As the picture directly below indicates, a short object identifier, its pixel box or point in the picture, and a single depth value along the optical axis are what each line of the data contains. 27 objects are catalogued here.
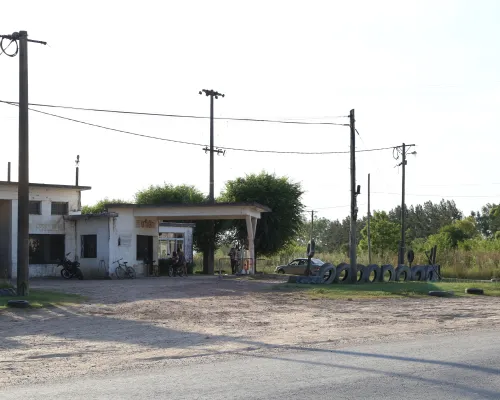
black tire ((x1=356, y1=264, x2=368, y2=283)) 34.22
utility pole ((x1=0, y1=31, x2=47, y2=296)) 22.12
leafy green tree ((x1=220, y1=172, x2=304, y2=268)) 52.75
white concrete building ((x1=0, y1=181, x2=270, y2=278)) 36.12
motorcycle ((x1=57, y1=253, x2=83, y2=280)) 35.66
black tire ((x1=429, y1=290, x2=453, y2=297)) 25.44
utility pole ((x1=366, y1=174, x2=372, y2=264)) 53.39
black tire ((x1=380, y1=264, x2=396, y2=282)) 35.56
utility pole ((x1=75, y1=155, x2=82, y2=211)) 71.53
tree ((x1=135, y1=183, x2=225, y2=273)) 58.12
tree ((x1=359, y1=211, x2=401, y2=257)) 72.75
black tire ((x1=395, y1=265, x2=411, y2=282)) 36.34
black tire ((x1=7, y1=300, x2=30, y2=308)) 19.97
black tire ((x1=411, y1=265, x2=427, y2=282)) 37.03
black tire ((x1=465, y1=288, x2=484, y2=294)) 26.69
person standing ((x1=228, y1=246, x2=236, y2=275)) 43.09
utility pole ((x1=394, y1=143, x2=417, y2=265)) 52.09
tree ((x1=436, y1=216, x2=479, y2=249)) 65.31
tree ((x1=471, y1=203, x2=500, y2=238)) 97.81
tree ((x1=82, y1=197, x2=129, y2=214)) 66.78
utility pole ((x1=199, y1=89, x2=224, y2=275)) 45.99
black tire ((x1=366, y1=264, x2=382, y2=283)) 34.64
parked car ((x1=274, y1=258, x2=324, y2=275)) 49.62
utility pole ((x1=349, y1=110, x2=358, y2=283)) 33.53
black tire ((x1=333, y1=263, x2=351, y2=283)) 33.50
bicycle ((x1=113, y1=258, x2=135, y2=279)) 36.91
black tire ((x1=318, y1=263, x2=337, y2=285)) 32.56
